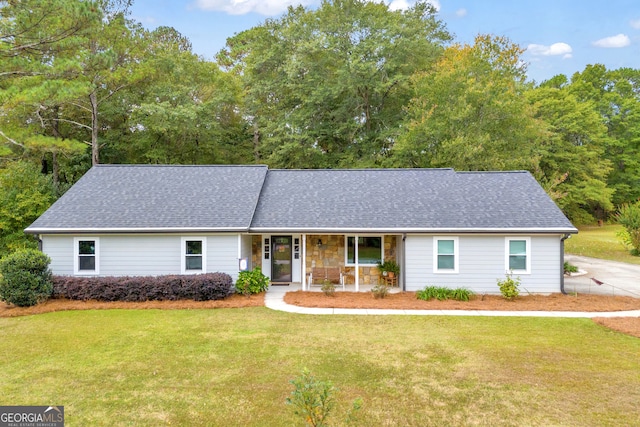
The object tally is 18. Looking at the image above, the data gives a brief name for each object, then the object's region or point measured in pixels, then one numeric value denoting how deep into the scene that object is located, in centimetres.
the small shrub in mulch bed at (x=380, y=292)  1236
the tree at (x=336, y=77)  2492
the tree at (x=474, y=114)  2100
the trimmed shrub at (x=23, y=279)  1122
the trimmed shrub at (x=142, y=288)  1202
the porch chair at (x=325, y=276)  1434
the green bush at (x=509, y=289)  1197
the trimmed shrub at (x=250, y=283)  1286
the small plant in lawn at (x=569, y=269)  1628
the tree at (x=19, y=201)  1975
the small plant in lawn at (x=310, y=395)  376
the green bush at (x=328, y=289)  1277
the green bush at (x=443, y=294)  1226
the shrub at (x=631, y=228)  2175
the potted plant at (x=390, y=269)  1423
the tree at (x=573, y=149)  3566
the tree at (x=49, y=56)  1199
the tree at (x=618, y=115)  4134
